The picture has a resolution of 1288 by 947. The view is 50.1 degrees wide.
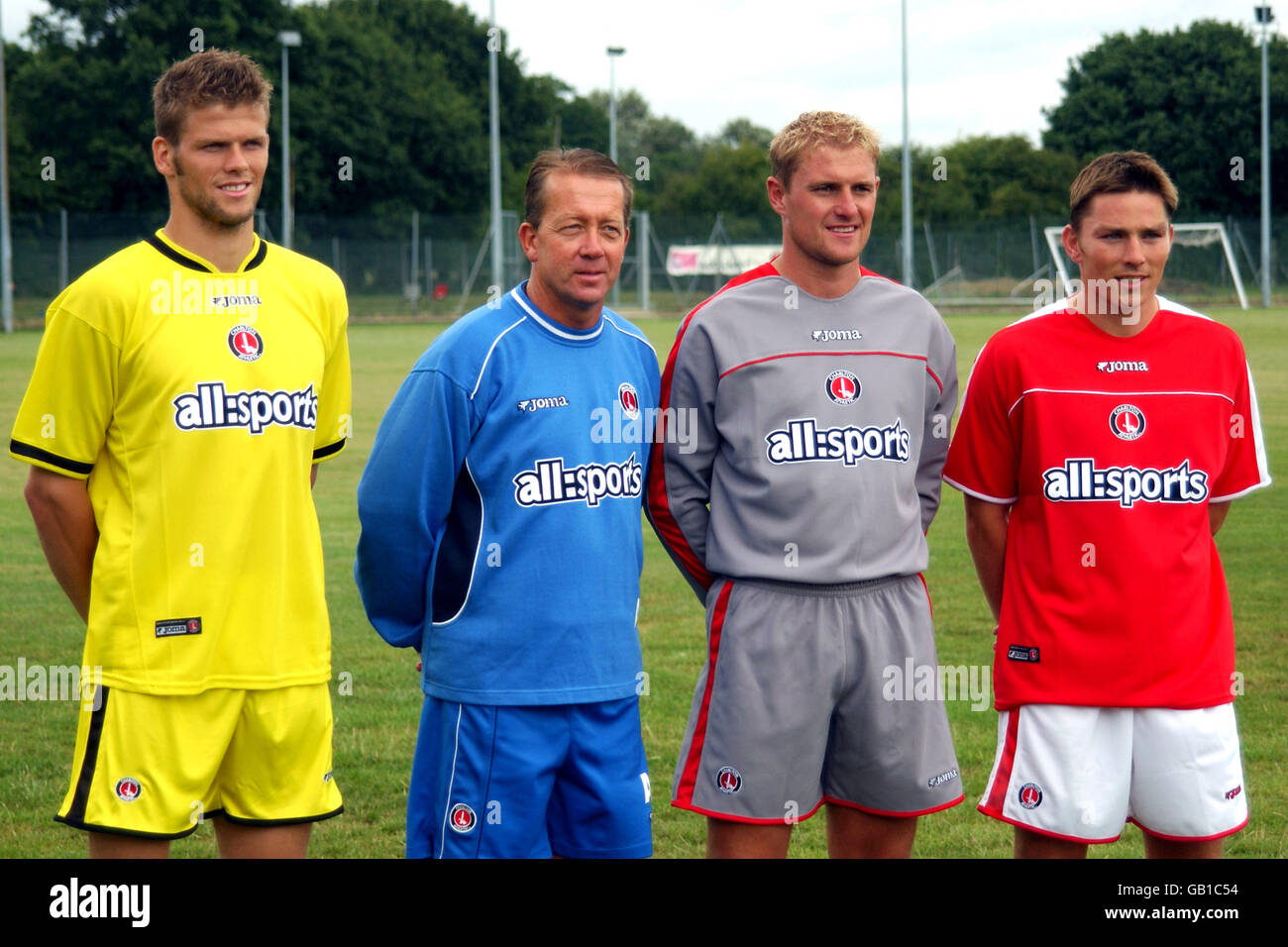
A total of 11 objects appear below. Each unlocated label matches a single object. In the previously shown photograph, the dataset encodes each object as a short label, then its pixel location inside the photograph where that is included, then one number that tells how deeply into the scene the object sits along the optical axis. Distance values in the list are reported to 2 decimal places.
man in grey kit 3.50
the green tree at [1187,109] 57.75
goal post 43.72
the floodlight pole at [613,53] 45.30
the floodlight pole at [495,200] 33.38
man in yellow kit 3.17
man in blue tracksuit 3.42
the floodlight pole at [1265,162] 42.84
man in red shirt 3.50
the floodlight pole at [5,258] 32.62
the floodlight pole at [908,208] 37.47
